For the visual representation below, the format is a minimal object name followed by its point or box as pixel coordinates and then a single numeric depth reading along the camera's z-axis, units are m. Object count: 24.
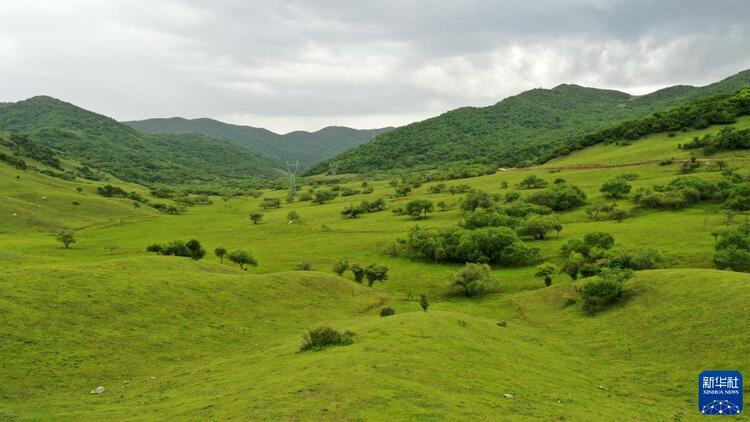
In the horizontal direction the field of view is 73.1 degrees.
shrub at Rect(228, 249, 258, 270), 90.62
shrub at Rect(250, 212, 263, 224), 167.62
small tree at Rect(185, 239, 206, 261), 90.88
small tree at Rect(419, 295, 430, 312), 64.12
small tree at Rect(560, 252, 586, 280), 78.44
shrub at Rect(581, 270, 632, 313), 60.65
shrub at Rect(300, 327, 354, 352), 40.72
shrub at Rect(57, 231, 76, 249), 105.38
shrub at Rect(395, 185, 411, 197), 191.25
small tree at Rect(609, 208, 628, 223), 114.06
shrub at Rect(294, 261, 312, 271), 94.00
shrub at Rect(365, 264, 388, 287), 87.81
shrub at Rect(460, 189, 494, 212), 140.00
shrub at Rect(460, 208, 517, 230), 115.56
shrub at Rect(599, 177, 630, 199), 130.62
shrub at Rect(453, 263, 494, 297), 79.12
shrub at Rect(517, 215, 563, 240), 106.38
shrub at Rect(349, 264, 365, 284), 88.69
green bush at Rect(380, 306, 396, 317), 60.09
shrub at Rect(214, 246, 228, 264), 95.66
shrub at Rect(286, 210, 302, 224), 159.20
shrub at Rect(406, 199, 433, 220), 143.50
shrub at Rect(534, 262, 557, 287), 79.07
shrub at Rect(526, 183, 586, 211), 133.12
